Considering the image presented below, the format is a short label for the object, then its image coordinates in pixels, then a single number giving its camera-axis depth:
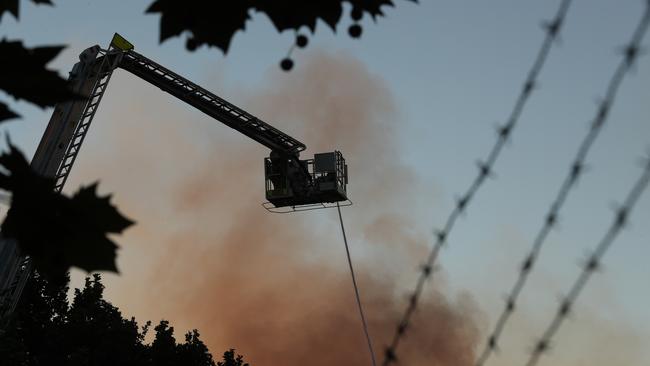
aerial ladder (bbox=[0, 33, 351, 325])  50.84
